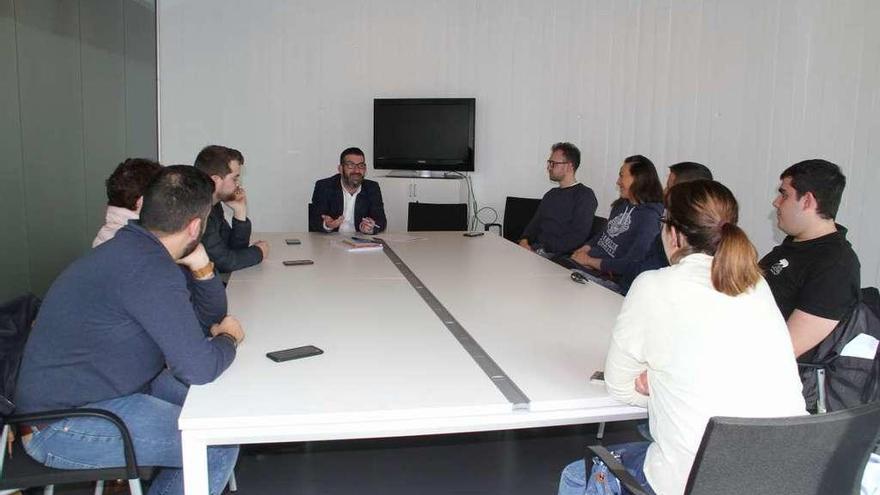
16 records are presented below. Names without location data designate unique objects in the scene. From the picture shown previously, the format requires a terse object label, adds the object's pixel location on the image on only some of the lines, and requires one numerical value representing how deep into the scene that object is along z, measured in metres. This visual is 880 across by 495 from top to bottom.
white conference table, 1.67
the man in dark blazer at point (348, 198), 5.24
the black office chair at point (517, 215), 6.14
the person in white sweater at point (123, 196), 2.77
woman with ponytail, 1.51
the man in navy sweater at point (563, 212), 4.91
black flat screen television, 6.68
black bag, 2.17
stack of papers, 4.25
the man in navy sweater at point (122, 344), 1.81
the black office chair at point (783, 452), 1.31
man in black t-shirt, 2.26
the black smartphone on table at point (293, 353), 2.04
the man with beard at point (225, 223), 3.32
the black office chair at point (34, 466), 1.82
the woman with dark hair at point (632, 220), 3.84
